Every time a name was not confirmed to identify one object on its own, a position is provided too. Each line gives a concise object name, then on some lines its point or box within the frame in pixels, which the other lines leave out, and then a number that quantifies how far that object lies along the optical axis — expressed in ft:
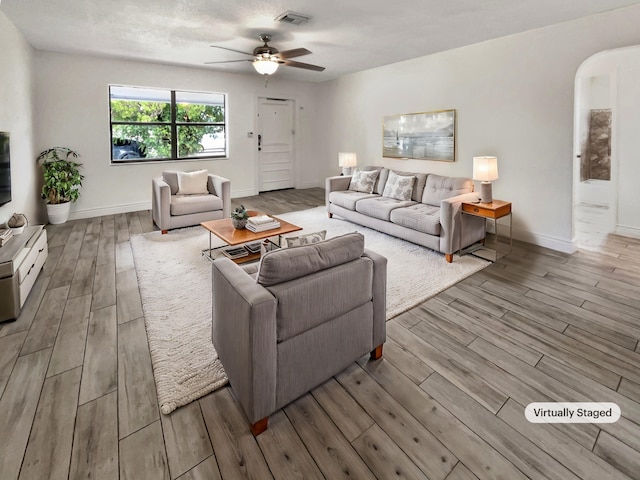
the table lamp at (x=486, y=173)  12.85
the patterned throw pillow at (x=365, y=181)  18.16
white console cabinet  8.18
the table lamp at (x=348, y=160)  20.04
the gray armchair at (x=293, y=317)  5.17
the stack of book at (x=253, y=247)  12.58
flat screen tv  11.25
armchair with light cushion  15.49
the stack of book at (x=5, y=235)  9.40
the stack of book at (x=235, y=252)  12.09
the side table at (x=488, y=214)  12.27
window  19.69
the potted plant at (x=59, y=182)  16.52
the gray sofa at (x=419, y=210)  12.60
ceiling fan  14.16
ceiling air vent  11.88
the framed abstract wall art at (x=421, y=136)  16.75
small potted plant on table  12.25
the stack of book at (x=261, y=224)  12.12
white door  24.99
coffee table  11.45
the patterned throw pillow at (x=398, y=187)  16.25
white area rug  6.63
